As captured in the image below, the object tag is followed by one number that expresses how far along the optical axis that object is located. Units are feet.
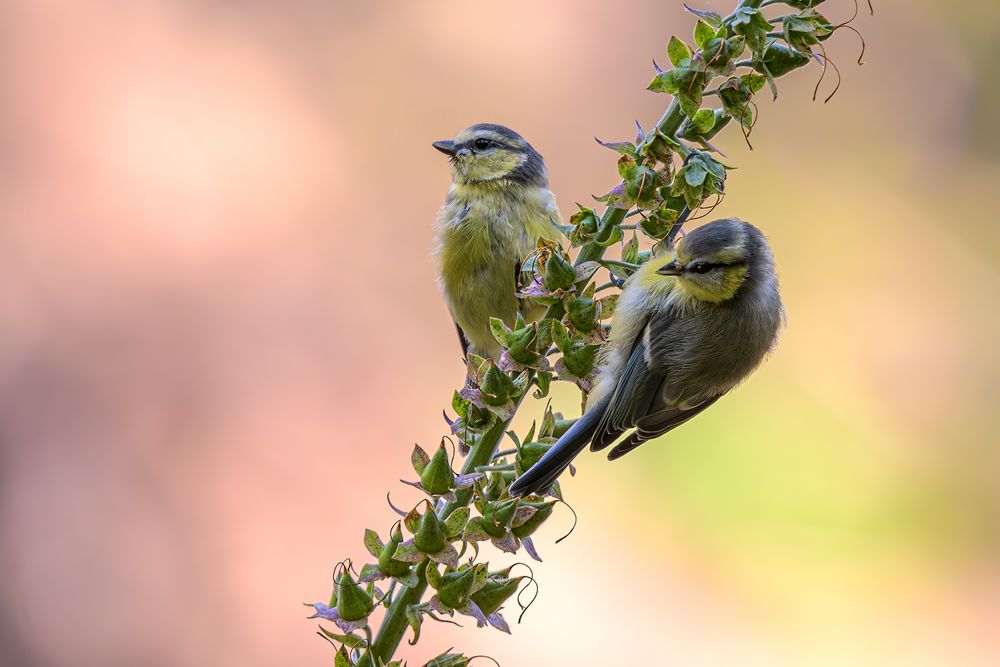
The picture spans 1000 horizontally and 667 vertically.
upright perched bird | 13.31
